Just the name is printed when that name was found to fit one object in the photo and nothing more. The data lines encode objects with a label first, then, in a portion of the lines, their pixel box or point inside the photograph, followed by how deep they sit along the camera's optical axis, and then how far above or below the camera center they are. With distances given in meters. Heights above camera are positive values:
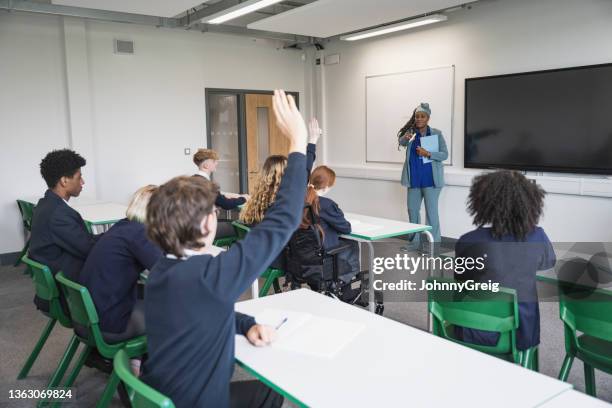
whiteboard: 6.28 +0.42
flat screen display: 4.92 +0.14
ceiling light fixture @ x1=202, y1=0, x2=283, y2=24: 5.07 +1.33
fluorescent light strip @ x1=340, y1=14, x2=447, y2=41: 5.77 +1.30
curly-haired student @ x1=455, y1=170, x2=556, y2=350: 2.27 -0.51
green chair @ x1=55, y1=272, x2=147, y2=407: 2.26 -0.88
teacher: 6.02 -0.36
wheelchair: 3.46 -0.86
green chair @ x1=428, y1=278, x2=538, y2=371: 2.14 -0.76
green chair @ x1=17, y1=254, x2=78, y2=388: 2.64 -0.83
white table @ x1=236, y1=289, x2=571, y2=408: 1.38 -0.70
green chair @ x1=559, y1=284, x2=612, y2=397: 2.11 -0.82
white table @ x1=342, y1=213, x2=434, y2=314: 3.61 -0.68
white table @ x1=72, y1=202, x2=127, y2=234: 4.50 -0.68
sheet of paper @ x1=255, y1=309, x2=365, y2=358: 1.70 -0.69
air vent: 6.43 +1.18
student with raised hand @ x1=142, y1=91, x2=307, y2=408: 1.42 -0.38
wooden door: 7.75 +0.07
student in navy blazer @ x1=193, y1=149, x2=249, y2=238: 4.84 -0.58
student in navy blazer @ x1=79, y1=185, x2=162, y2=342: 2.35 -0.59
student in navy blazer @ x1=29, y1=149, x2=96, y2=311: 2.82 -0.52
